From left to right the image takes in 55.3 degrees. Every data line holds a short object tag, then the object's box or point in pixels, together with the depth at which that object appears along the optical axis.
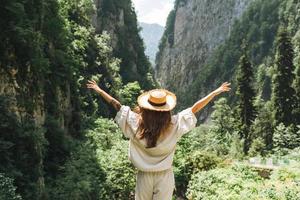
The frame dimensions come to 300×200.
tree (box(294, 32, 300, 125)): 24.76
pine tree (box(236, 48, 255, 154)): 26.16
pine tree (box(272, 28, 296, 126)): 24.81
